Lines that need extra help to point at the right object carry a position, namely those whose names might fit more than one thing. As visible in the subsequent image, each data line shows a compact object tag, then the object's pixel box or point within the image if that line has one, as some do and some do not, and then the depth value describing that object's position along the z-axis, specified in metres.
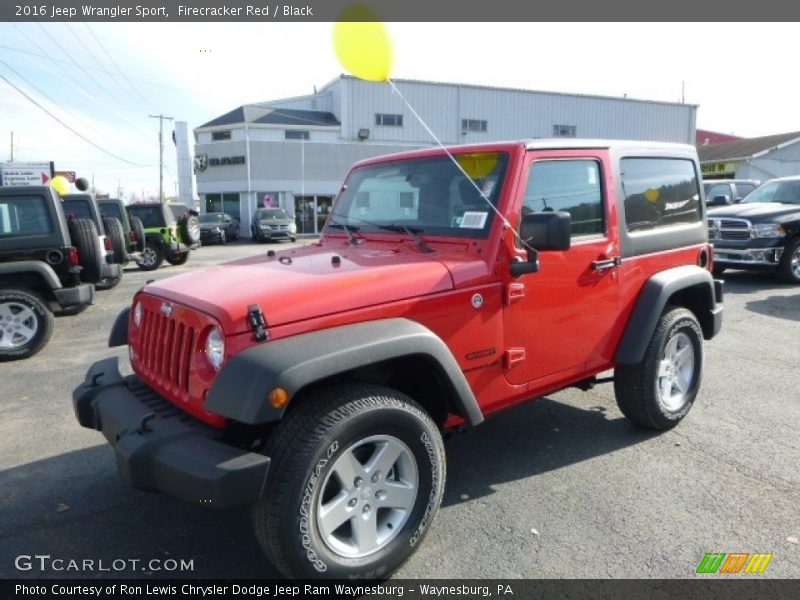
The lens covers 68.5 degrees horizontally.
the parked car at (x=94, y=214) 10.67
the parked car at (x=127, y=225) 13.90
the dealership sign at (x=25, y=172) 23.98
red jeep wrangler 2.38
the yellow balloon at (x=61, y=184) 17.69
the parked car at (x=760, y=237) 10.44
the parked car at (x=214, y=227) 27.36
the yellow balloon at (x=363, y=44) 3.17
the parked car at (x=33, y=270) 6.86
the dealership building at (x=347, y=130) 33.09
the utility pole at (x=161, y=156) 52.30
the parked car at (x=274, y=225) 26.94
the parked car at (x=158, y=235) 16.44
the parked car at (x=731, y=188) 15.61
